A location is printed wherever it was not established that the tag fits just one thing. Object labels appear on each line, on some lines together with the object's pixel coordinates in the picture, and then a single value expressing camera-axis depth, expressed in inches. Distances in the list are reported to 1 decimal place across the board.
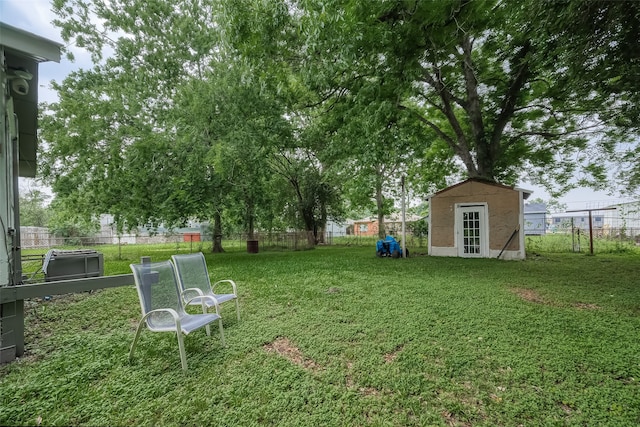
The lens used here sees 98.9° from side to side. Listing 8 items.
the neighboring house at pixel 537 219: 1101.5
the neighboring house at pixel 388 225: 699.4
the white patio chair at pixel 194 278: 144.1
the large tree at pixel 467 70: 195.2
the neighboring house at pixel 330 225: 749.3
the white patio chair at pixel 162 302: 105.7
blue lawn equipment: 410.1
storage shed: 375.6
